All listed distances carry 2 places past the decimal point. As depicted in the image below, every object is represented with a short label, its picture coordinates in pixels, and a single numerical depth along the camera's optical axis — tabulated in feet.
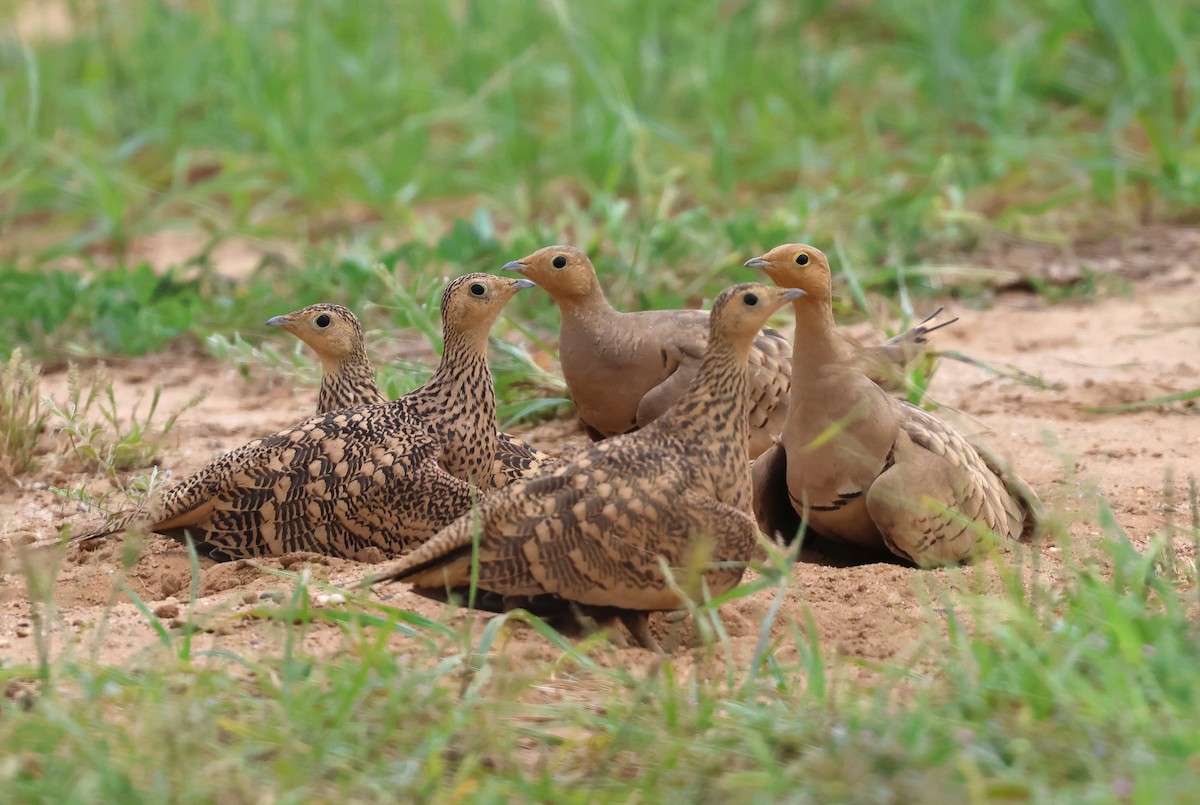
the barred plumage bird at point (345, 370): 29.50
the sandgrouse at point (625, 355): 32.45
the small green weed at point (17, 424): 31.96
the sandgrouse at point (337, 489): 27.20
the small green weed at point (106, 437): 31.19
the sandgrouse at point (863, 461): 27.37
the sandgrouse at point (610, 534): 23.08
